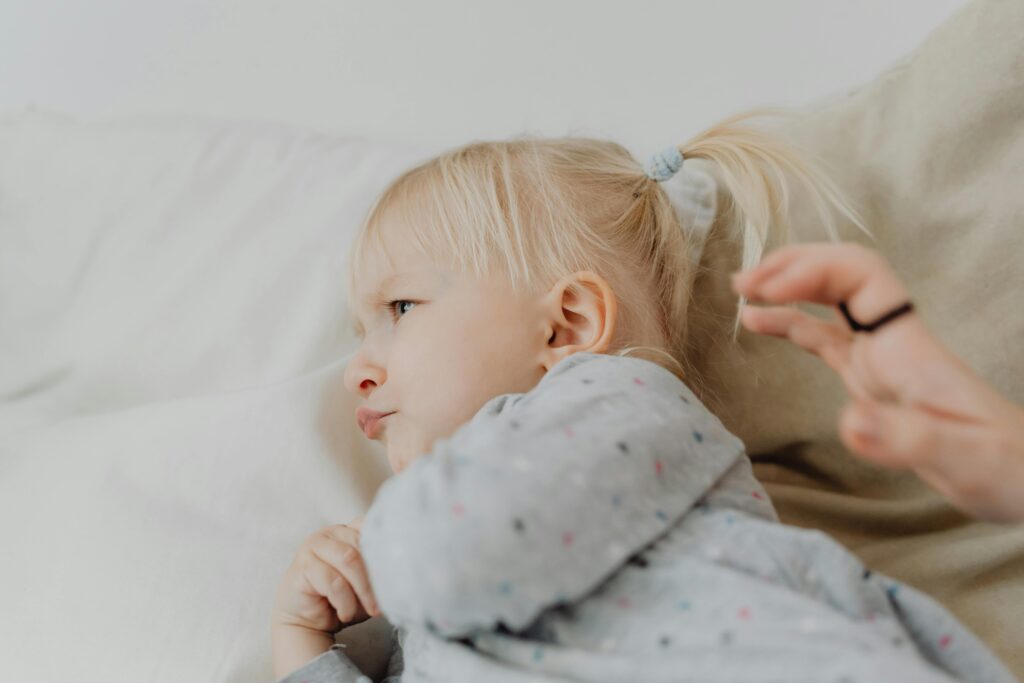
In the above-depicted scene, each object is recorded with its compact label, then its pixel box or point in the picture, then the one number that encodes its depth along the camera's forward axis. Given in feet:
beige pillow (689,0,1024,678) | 3.15
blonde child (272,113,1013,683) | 1.96
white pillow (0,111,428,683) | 2.89
